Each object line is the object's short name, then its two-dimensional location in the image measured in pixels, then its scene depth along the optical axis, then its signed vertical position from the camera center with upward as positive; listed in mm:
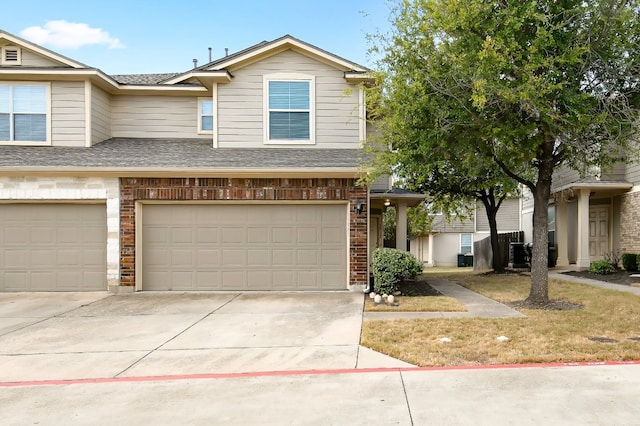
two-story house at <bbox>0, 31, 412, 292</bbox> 11477 +165
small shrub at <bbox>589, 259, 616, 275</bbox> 14305 -1420
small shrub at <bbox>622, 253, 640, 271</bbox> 14453 -1238
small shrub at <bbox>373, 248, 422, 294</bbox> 10508 -1088
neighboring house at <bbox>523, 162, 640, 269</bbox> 15414 +215
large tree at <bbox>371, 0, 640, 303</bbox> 7988 +2502
